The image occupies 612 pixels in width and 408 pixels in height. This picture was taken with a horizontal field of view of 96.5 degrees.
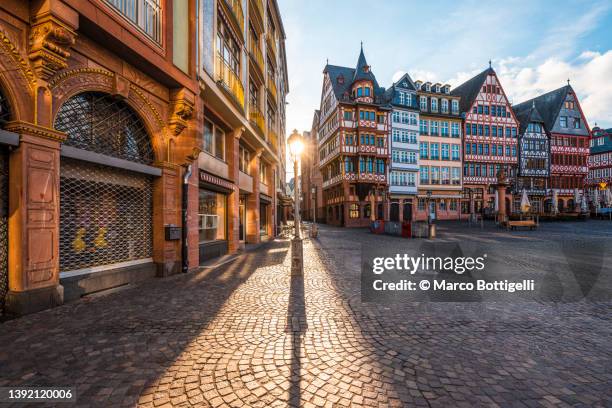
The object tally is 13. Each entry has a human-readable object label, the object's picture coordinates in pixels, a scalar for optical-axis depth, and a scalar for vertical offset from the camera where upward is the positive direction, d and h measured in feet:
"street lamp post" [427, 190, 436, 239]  57.98 -4.66
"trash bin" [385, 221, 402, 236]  65.92 -4.55
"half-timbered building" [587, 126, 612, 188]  176.35 +31.84
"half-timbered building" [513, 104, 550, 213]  137.28 +24.33
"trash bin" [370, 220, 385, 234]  74.28 -4.68
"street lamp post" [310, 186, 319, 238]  65.03 -5.09
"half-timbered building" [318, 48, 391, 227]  108.58 +26.53
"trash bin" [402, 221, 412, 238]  61.41 -4.54
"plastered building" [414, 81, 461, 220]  125.08 +26.48
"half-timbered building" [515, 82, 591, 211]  143.13 +32.38
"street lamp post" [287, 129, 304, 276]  23.95 +1.04
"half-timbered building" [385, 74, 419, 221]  118.83 +26.59
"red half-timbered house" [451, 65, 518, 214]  130.11 +33.02
